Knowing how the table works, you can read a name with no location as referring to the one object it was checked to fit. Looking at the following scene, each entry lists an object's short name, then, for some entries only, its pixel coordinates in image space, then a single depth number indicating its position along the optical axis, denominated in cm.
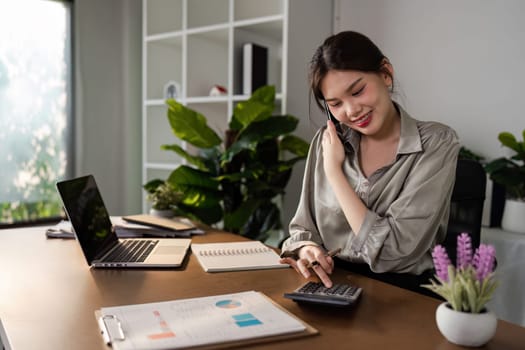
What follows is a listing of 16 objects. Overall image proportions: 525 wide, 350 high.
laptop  133
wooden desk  83
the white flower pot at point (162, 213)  205
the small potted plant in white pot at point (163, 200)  206
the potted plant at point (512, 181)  194
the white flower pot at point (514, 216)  199
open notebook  132
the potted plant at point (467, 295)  77
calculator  96
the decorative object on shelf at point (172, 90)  345
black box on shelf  287
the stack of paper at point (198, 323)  81
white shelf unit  267
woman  127
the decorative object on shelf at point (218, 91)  313
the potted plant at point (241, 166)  245
